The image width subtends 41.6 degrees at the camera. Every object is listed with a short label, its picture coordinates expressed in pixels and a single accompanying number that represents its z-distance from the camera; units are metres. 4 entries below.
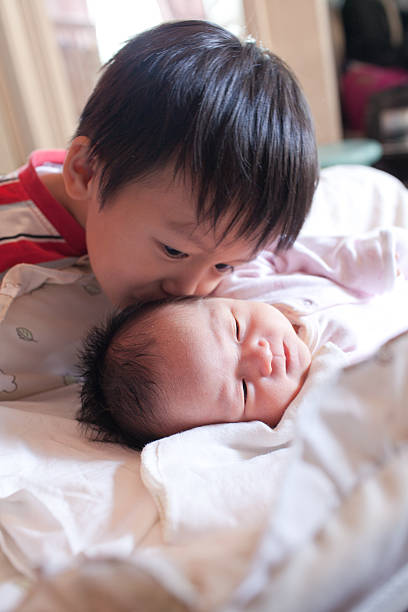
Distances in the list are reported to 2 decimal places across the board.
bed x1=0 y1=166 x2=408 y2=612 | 0.33
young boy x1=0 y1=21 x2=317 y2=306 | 0.71
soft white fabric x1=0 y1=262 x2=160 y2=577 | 0.57
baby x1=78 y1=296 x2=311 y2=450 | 0.74
